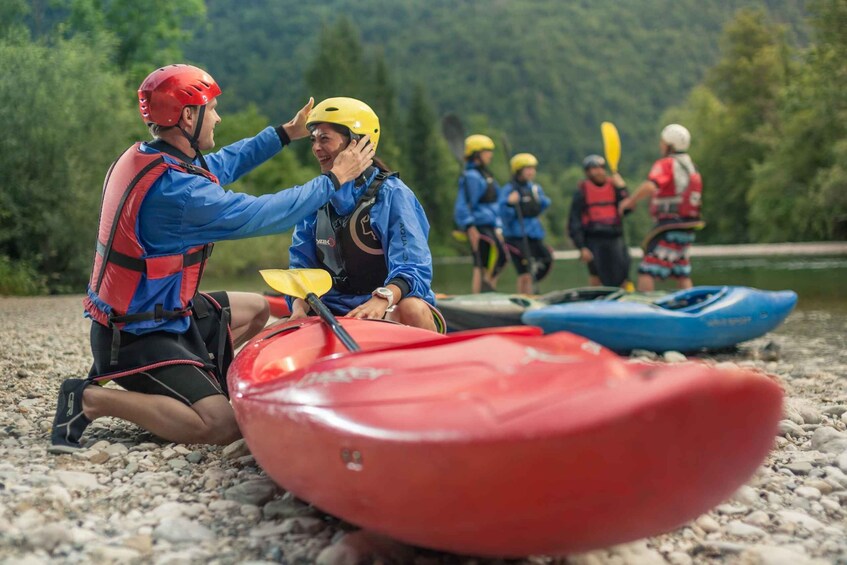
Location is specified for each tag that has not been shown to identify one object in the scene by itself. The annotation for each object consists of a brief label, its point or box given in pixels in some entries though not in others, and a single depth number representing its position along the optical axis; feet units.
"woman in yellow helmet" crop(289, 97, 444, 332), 12.64
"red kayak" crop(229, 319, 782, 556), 6.17
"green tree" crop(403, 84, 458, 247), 155.22
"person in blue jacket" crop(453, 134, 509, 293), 33.53
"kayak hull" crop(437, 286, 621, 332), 23.35
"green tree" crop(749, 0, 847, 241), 75.82
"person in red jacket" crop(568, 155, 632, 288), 30.71
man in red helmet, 11.10
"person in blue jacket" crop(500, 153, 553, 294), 34.17
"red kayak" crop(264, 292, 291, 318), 23.68
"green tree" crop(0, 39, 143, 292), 44.45
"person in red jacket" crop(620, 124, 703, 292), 27.17
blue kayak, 21.67
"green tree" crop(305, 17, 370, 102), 144.77
